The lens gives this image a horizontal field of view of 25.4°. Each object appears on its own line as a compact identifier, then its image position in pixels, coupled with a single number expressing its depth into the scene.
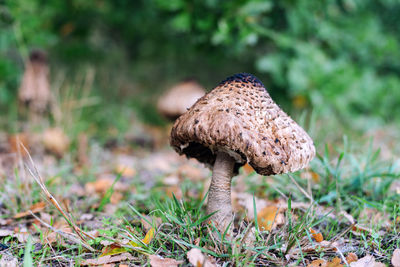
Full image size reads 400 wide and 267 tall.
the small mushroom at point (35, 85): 1.01
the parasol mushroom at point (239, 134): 0.62
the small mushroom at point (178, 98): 1.13
